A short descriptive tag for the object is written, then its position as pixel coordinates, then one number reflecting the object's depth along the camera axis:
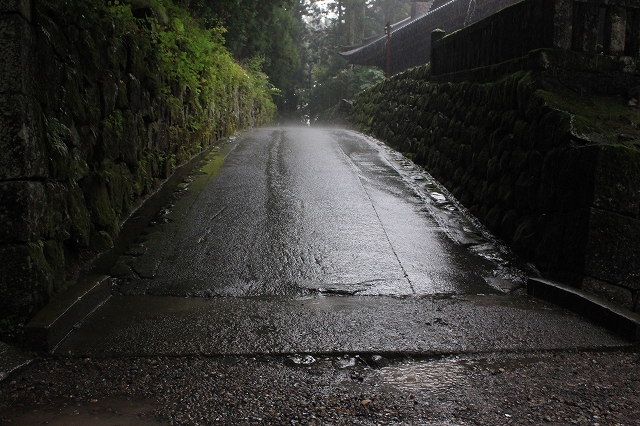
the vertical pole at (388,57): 21.05
